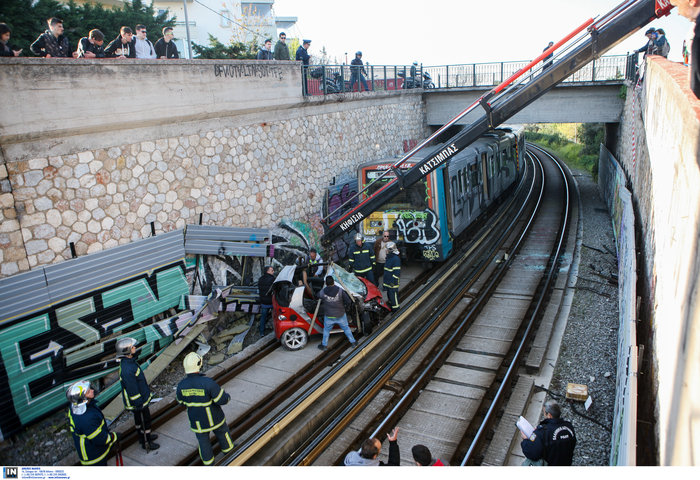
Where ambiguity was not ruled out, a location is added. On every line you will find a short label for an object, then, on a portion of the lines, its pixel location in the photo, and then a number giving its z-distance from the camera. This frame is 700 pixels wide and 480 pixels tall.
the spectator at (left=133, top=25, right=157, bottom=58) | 10.09
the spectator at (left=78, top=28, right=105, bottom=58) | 9.23
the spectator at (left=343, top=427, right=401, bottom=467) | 4.89
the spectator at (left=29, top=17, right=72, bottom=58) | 8.50
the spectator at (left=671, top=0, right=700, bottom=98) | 4.66
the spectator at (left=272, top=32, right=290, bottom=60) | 14.14
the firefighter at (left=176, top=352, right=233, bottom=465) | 6.11
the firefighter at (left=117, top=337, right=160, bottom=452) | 6.78
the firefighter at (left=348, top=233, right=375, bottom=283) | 11.47
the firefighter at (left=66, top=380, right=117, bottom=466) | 5.82
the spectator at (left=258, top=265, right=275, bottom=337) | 10.41
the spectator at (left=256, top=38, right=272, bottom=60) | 14.24
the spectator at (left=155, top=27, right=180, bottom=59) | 10.84
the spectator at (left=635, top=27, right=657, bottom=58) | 16.48
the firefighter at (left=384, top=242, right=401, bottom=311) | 10.84
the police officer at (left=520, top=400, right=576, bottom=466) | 5.36
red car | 9.79
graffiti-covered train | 13.01
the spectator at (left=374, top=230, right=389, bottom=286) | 13.04
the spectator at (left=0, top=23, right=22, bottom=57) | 7.70
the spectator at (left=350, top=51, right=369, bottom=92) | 17.25
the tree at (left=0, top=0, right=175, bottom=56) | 15.47
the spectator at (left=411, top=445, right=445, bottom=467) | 4.60
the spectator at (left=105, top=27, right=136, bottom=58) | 9.75
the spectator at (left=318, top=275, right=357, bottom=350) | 9.19
